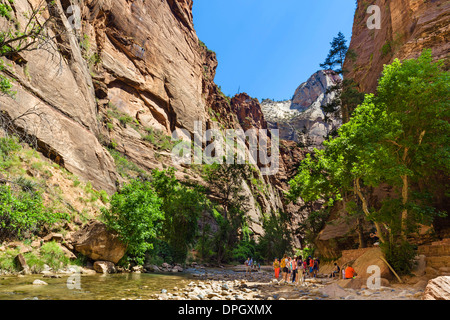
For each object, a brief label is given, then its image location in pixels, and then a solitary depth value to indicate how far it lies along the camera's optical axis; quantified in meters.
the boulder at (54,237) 15.34
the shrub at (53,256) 14.09
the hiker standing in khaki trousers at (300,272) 16.12
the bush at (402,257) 11.84
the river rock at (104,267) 16.56
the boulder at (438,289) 6.36
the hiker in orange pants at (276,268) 20.11
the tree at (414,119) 12.30
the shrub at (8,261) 12.08
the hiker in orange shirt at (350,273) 13.90
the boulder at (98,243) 16.71
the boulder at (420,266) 11.77
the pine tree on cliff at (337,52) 44.01
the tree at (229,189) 46.65
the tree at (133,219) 18.58
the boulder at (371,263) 12.23
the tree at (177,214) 29.03
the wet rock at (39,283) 10.38
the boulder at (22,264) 12.64
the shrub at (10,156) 15.91
